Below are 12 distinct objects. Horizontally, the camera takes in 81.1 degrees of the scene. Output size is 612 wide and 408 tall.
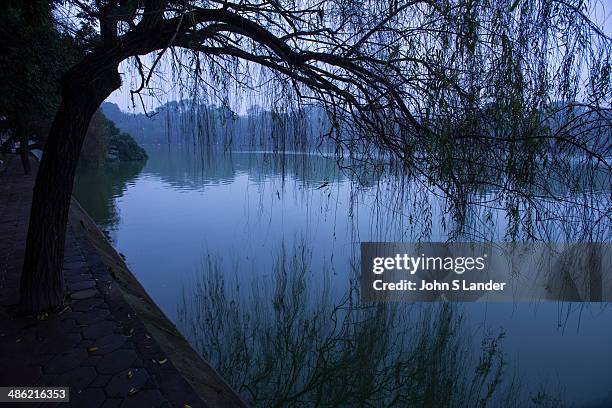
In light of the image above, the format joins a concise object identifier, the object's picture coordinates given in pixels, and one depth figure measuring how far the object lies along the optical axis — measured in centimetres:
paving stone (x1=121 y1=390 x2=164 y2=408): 199
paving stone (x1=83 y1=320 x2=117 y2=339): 273
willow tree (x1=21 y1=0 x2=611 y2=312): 175
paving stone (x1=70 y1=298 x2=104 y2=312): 317
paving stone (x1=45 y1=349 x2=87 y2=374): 229
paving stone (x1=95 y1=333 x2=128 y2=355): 253
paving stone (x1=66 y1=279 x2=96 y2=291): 362
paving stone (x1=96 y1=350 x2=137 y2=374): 230
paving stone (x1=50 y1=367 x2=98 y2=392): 214
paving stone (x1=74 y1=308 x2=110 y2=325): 295
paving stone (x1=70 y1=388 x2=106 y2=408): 198
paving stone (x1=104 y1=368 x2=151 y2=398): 208
